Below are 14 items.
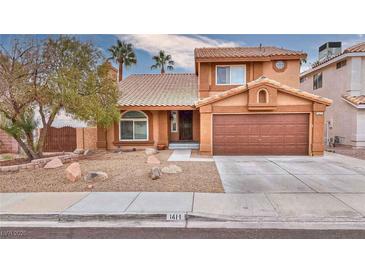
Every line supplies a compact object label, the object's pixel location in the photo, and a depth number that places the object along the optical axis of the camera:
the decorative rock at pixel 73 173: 8.25
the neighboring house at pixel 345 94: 16.88
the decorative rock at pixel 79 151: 14.92
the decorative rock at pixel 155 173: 8.36
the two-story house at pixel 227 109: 13.52
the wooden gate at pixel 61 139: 16.19
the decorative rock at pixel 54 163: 10.29
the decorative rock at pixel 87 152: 14.61
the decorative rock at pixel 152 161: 11.21
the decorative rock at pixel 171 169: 9.20
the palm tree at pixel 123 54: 29.45
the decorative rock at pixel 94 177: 8.23
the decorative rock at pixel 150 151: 14.45
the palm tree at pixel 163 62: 34.75
